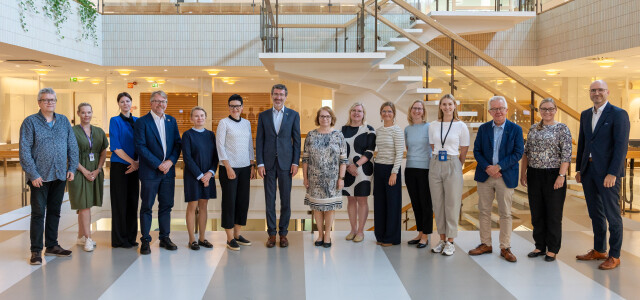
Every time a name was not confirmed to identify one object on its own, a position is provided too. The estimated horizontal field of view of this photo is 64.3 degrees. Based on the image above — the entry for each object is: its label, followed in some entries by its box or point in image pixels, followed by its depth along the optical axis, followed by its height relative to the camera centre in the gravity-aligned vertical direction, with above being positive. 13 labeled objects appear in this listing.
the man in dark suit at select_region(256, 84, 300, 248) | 4.95 -0.10
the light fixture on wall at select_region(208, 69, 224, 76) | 12.57 +1.71
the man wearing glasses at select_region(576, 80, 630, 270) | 4.32 -0.21
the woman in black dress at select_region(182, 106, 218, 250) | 4.85 -0.25
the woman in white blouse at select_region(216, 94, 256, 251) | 4.83 -0.26
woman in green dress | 4.84 -0.34
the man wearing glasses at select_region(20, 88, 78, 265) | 4.41 -0.19
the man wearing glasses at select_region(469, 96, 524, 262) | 4.55 -0.23
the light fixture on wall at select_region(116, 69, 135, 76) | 12.47 +1.68
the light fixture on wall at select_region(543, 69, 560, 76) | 13.15 +1.79
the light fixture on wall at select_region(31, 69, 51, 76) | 13.18 +1.76
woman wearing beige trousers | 4.69 -0.24
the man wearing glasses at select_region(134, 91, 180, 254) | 4.74 -0.21
